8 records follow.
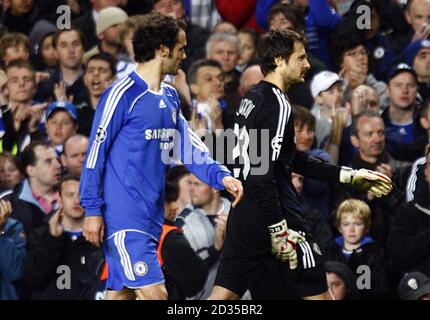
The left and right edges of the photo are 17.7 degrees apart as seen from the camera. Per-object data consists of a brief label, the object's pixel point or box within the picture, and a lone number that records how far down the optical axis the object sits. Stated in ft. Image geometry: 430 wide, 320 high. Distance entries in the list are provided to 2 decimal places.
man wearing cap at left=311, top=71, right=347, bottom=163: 34.63
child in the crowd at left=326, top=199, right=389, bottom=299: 32.14
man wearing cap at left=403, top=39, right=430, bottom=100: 36.17
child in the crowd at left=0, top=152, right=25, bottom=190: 34.14
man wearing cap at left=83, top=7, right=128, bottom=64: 37.68
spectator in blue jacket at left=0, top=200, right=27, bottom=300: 32.17
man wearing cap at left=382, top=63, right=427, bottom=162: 34.09
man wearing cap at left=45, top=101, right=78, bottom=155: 35.14
